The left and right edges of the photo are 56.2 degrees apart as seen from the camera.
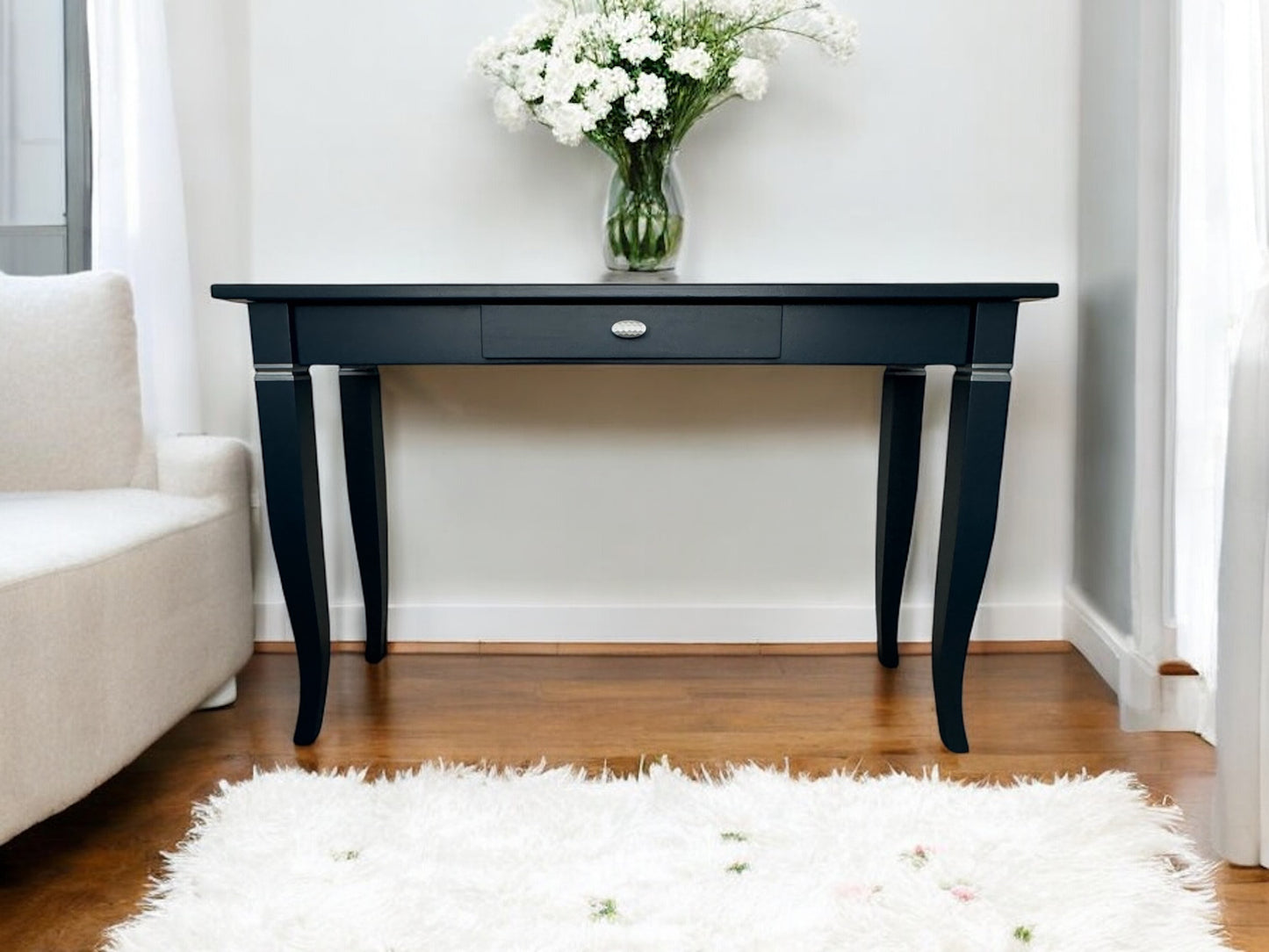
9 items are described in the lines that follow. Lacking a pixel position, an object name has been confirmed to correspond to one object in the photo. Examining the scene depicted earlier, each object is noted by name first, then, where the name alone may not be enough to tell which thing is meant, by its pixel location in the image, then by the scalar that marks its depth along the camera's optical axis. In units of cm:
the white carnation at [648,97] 200
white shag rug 122
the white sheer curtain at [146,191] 222
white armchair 136
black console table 184
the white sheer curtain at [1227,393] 142
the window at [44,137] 245
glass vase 215
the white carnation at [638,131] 204
